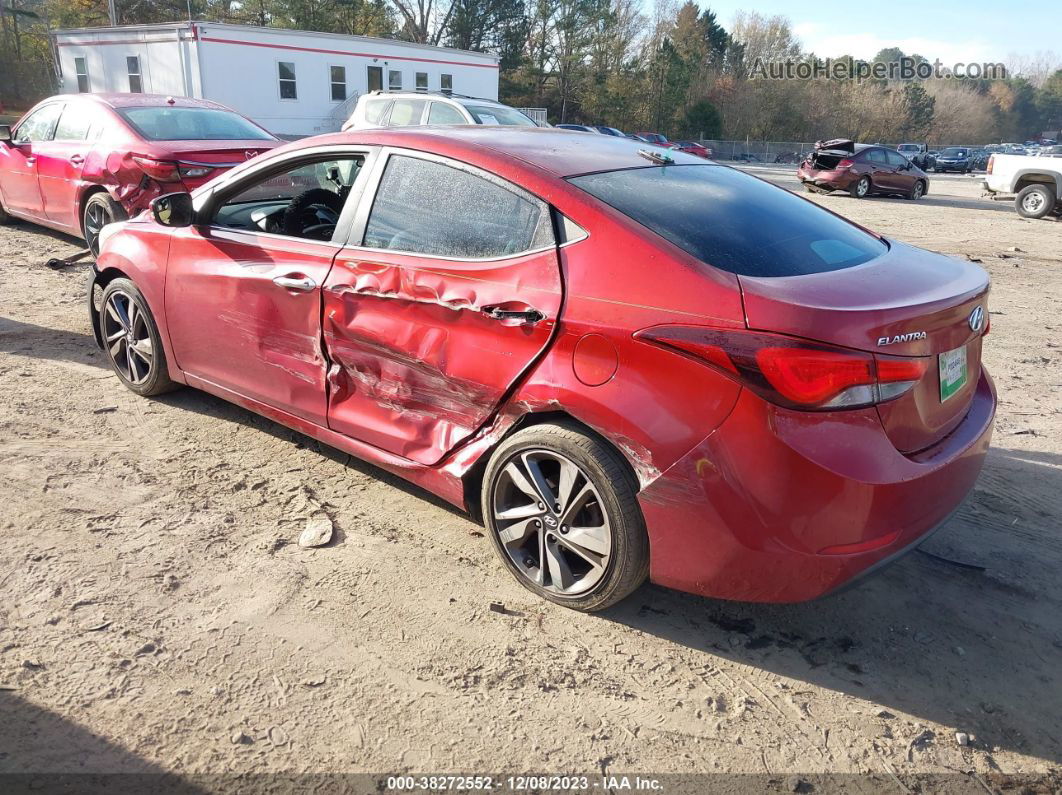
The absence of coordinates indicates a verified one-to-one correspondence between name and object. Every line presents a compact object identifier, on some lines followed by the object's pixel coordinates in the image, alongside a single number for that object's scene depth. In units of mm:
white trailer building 25859
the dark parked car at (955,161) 47750
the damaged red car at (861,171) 22609
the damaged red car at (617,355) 2480
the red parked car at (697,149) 42634
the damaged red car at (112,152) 7461
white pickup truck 17359
